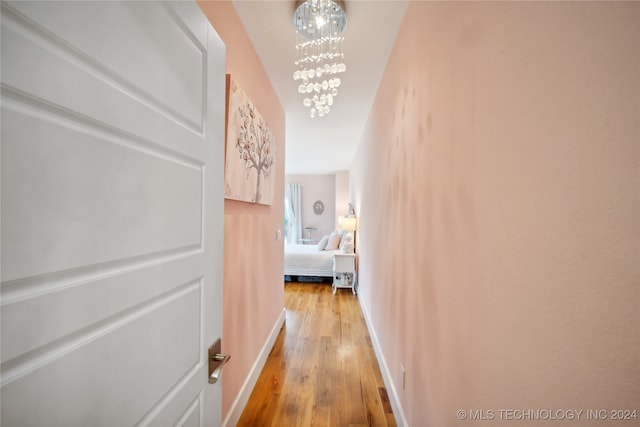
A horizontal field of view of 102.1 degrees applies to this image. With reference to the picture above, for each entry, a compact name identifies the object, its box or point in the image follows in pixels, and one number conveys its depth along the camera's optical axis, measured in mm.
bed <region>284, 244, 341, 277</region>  5113
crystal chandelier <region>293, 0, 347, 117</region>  1502
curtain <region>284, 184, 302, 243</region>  8055
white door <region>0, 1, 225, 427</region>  376
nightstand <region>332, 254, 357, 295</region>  4535
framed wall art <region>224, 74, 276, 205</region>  1417
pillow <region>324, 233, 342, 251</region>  5668
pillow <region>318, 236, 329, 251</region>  5742
